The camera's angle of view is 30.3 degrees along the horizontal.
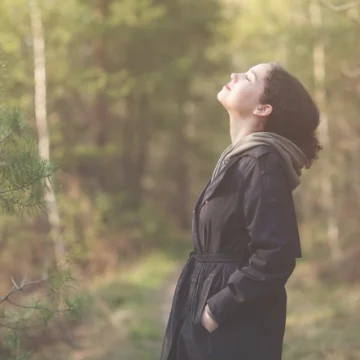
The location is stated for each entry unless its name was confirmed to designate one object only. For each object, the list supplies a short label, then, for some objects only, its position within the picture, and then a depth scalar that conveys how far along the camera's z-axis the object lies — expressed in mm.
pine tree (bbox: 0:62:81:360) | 3365
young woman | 2623
